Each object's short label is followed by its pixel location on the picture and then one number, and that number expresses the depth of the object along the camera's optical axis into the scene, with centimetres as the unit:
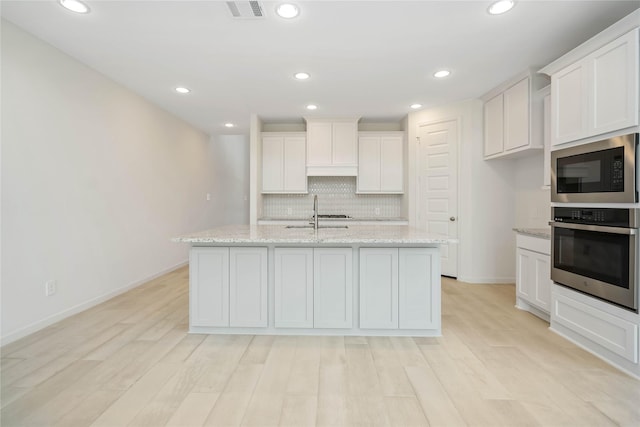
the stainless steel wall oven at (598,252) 200
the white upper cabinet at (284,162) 525
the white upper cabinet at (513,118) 334
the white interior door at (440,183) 449
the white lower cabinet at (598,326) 200
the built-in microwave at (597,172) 201
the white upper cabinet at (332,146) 512
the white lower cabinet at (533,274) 287
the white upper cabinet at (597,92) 199
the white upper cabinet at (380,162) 522
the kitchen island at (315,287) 260
